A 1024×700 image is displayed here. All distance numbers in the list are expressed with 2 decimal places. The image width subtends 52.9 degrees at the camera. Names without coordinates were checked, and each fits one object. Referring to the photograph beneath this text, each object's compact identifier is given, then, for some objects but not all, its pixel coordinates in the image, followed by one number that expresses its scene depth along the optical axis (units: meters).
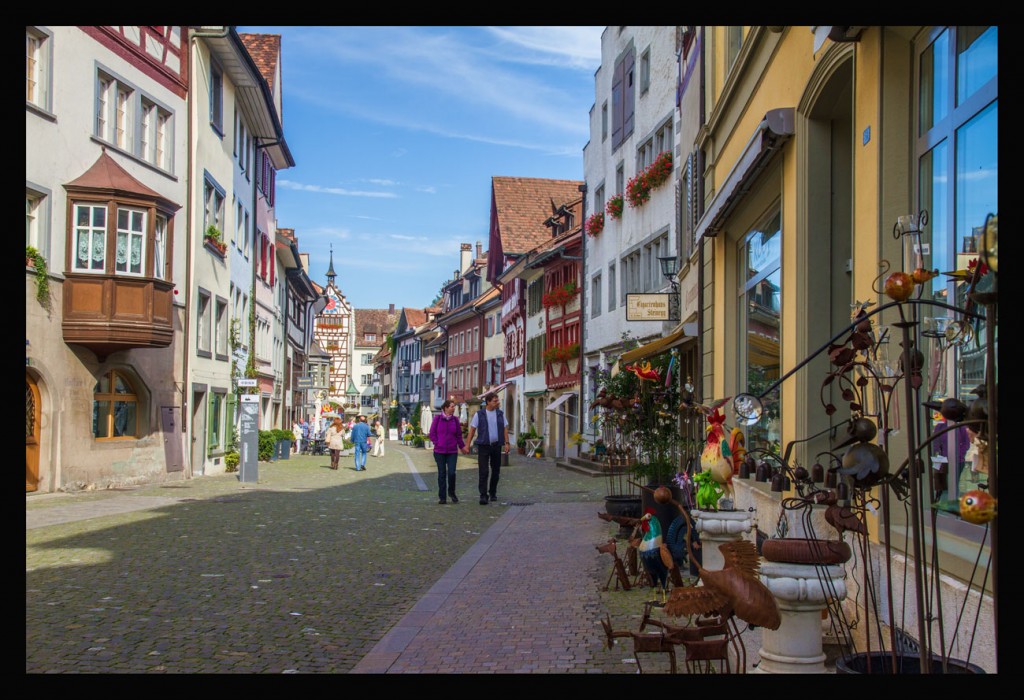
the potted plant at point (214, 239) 26.23
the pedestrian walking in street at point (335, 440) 30.17
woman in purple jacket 16.86
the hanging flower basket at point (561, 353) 35.97
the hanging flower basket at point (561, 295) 36.81
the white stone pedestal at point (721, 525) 6.93
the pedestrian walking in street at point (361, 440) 29.64
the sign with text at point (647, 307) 18.69
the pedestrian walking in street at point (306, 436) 45.91
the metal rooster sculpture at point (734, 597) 3.75
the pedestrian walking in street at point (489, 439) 17.06
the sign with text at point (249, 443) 23.09
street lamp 19.39
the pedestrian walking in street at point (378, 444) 40.50
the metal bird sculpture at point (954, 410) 3.05
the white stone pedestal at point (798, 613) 3.97
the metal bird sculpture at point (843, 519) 3.59
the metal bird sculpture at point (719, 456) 6.89
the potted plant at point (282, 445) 36.38
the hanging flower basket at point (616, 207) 29.31
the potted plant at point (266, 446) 33.25
